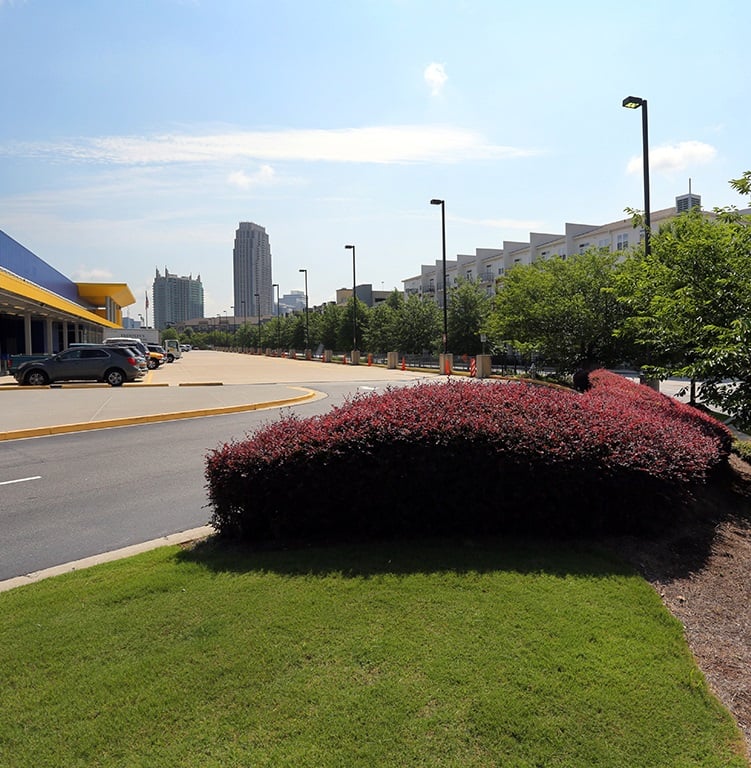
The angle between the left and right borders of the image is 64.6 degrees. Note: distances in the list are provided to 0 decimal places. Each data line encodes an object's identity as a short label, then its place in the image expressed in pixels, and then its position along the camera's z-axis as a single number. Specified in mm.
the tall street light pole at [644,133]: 13949
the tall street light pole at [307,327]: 67381
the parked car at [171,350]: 61000
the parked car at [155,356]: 44281
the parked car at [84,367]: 23844
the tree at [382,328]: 50844
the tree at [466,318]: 42625
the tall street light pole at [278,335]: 90812
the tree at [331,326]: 65188
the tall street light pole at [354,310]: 53094
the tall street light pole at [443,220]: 35781
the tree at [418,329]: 49031
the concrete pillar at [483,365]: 33031
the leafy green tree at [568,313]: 17438
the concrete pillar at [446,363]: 36438
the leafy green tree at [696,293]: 6941
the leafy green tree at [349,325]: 60406
